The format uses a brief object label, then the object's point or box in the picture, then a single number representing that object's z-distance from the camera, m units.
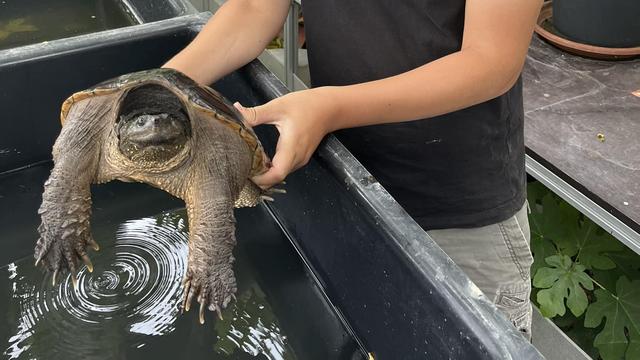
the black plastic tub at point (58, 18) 1.66
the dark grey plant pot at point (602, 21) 1.36
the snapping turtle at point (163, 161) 0.72
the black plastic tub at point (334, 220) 0.59
